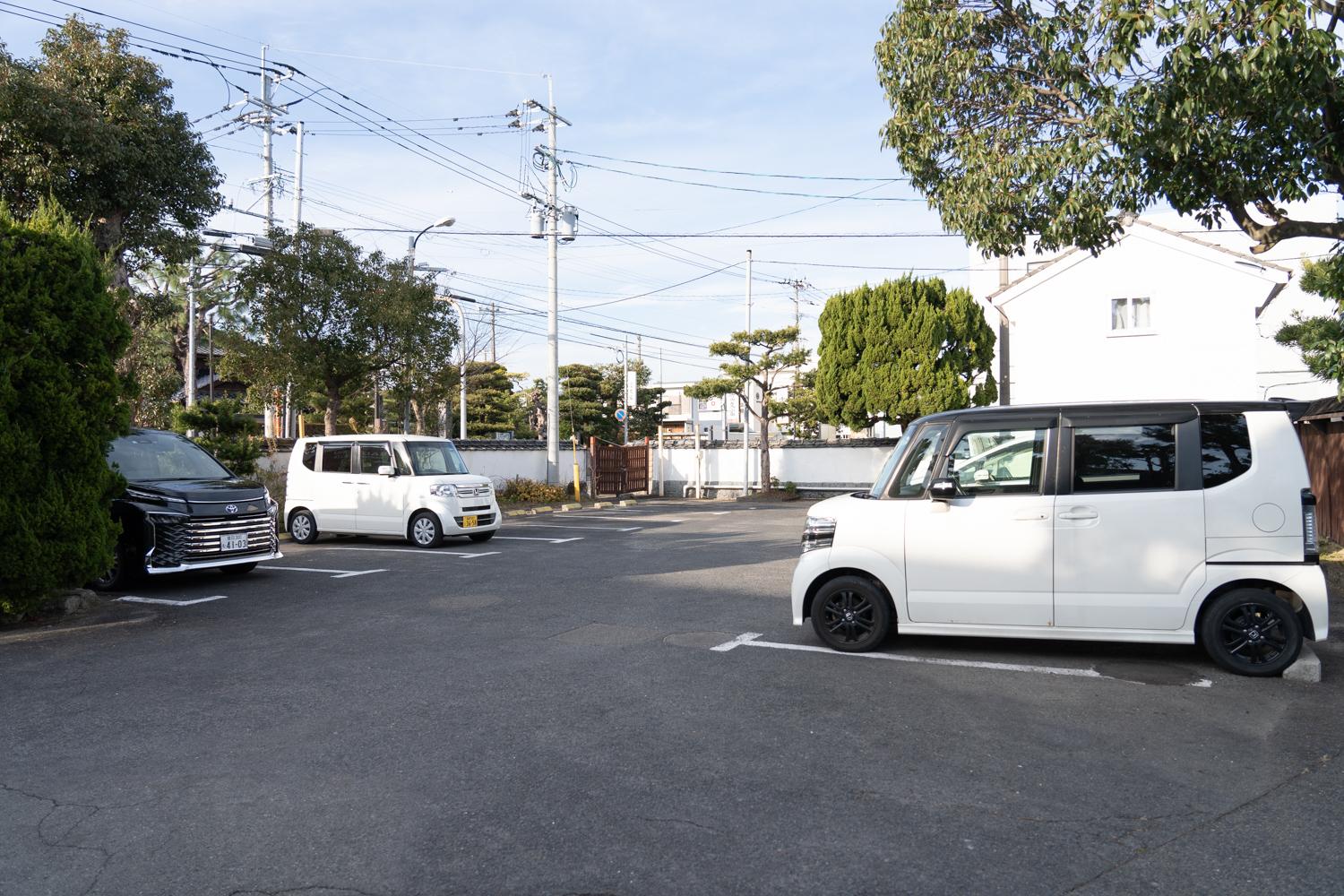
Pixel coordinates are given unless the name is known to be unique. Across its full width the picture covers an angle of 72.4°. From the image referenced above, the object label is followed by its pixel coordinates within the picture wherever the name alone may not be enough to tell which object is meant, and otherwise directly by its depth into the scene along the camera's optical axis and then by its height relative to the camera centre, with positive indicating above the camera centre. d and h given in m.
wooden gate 28.67 +0.09
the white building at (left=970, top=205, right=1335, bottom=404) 24.59 +4.29
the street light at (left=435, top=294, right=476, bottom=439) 31.15 +2.47
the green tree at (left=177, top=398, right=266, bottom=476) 15.20 +0.64
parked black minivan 9.77 -0.51
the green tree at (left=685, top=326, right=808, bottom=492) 28.86 +3.46
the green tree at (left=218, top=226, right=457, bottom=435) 18.69 +3.09
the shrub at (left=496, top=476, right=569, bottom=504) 24.81 -0.63
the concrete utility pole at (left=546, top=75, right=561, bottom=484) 25.28 +3.55
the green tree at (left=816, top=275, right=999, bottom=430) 27.36 +3.62
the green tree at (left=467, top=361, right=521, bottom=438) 42.00 +3.01
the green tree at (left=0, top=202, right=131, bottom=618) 7.57 +0.53
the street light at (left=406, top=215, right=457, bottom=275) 21.56 +5.92
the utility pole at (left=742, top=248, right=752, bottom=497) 30.77 +0.76
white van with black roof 5.83 -0.42
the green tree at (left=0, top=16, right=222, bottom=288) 11.38 +4.19
